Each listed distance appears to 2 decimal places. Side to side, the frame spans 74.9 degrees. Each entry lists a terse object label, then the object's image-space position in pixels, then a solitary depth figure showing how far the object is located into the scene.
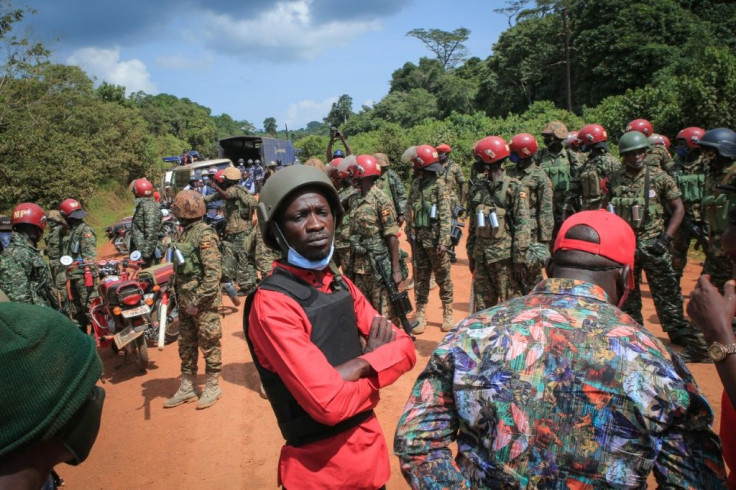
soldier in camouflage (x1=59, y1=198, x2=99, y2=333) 7.28
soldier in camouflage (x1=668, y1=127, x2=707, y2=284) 6.53
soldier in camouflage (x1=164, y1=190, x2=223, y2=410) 5.11
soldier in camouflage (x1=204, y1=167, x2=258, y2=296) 9.67
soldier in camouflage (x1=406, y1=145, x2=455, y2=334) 6.43
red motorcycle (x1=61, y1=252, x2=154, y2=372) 6.07
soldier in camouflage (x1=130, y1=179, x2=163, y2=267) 8.16
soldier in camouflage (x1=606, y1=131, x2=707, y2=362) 5.36
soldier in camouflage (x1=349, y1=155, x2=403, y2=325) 6.04
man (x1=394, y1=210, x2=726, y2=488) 1.39
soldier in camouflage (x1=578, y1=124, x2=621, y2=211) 7.17
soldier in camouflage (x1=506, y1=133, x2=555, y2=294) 5.32
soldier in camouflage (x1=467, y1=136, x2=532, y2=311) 5.35
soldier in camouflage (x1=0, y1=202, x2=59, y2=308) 5.61
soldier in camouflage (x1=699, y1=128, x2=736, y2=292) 4.31
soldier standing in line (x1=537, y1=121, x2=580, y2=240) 8.00
